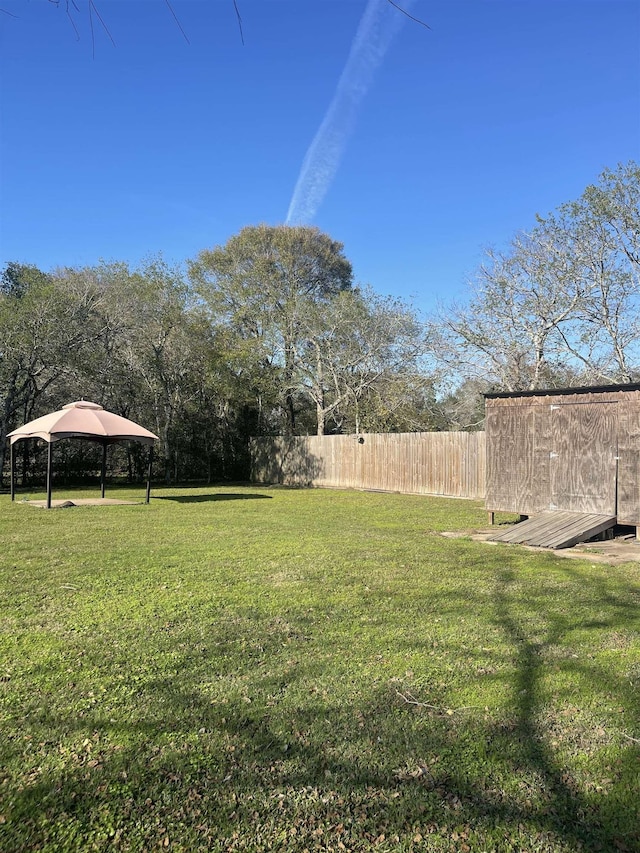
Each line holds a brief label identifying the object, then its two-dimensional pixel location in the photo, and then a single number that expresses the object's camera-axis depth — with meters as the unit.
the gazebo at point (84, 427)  12.98
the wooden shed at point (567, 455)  8.30
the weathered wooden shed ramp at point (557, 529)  7.70
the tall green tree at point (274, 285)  23.66
